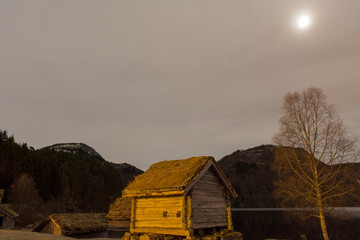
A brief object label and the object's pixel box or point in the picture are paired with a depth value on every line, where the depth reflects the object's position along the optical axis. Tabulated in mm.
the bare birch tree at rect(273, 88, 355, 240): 21016
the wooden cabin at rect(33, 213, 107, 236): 31734
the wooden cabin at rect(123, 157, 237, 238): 15366
